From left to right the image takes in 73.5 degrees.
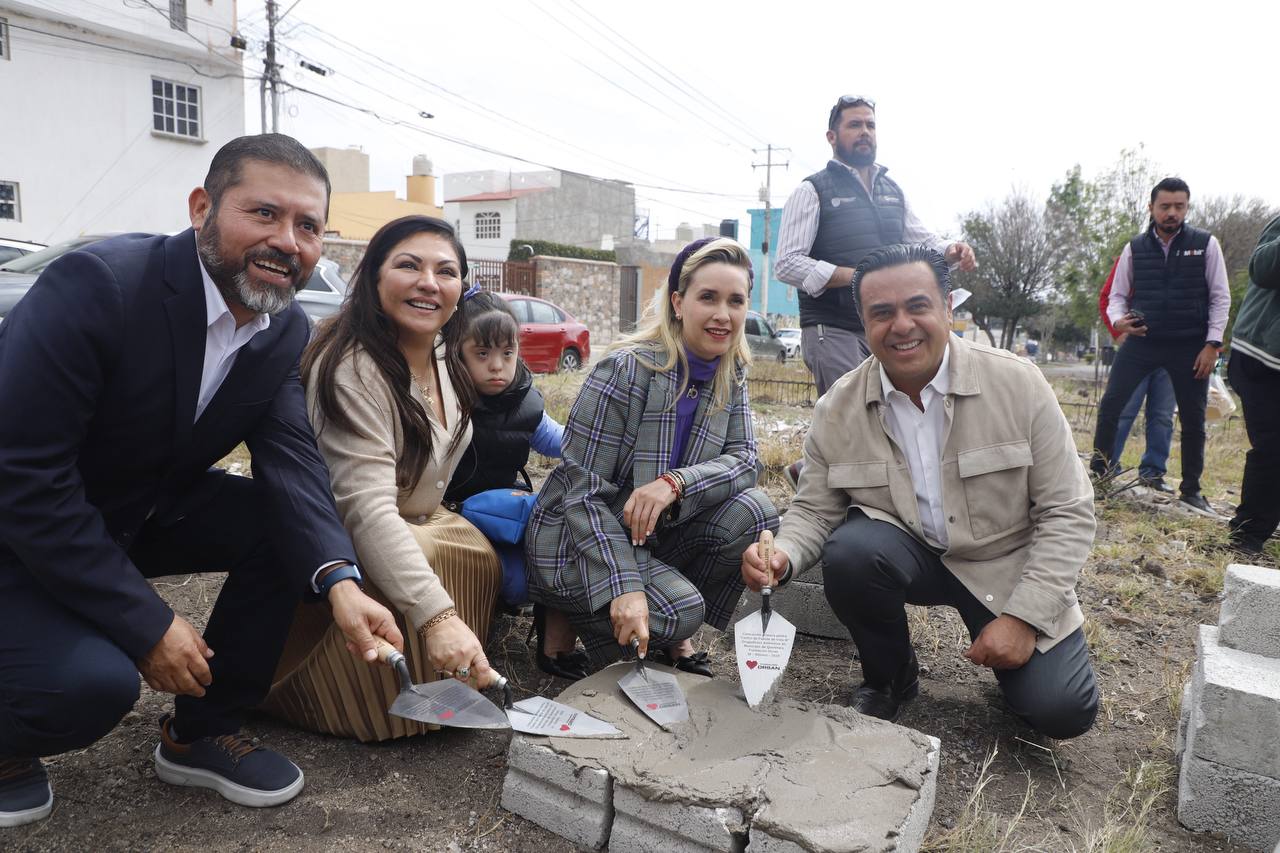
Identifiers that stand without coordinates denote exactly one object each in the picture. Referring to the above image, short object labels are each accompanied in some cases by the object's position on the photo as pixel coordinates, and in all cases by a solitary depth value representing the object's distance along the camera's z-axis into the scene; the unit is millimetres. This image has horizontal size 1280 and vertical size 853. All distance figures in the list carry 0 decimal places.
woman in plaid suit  2521
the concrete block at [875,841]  1680
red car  12484
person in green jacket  3963
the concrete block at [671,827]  1775
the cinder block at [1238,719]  1964
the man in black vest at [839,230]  3908
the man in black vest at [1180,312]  5043
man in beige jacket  2273
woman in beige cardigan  2178
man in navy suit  1710
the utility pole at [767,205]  34031
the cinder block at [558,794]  1941
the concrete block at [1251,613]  2207
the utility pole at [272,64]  17625
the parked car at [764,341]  21594
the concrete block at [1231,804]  2002
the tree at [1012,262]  27719
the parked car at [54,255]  6547
